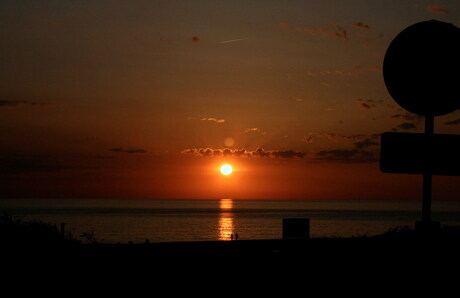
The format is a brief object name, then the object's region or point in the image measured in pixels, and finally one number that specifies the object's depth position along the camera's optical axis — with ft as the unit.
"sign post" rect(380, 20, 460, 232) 25.09
